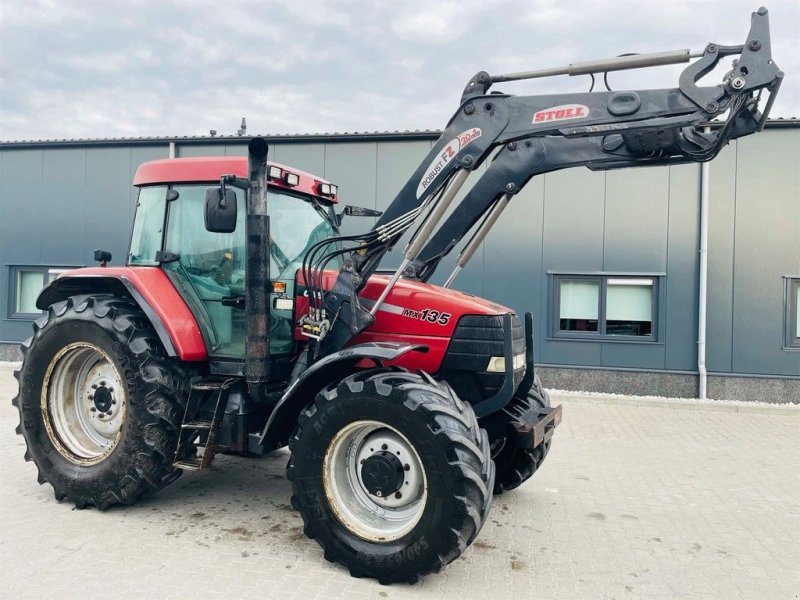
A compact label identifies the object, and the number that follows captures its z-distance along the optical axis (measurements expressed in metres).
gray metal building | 9.86
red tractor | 3.54
